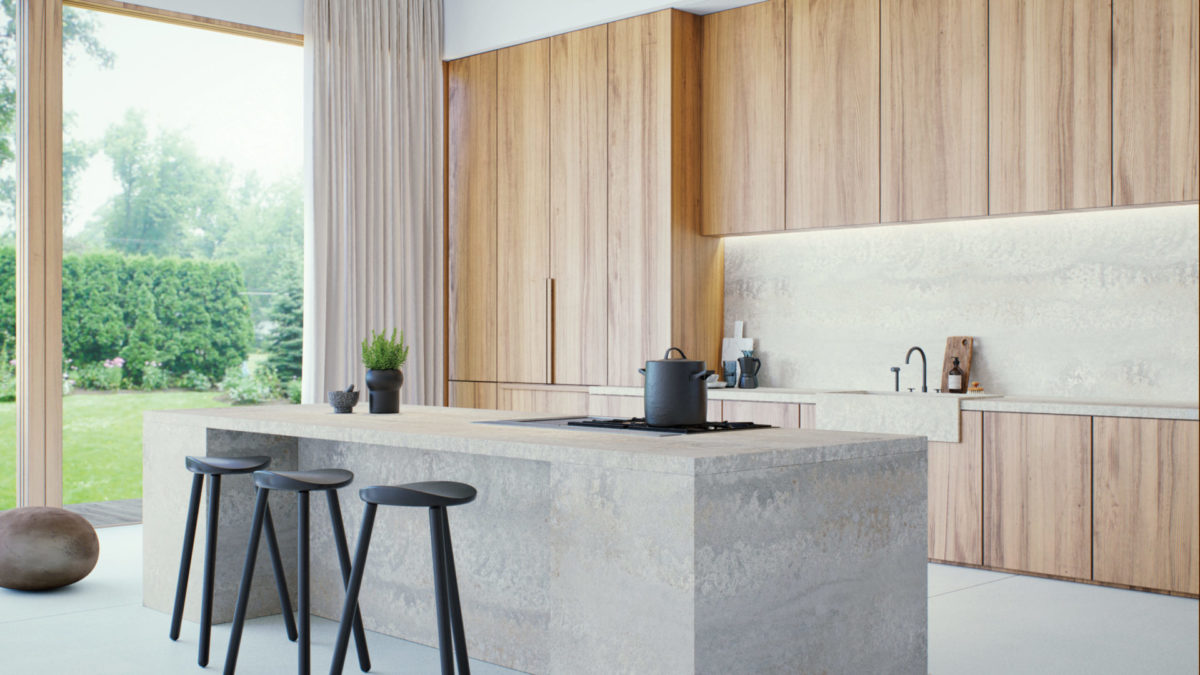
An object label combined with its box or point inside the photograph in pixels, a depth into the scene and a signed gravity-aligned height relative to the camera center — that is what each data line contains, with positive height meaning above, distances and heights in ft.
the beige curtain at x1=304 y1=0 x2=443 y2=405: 21.58 +3.11
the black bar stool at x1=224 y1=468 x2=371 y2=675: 9.96 -1.97
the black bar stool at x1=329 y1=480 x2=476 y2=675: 8.89 -1.84
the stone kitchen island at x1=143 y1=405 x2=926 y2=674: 7.70 -1.70
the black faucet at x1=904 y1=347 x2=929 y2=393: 17.38 -0.53
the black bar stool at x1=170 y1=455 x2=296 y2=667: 11.37 -2.23
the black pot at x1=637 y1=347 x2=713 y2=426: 9.70 -0.50
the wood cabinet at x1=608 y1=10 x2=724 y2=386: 19.35 +2.49
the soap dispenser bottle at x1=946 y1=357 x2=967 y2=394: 17.20 -0.70
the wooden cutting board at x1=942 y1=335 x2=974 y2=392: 17.44 -0.24
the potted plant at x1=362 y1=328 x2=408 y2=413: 12.78 -0.45
